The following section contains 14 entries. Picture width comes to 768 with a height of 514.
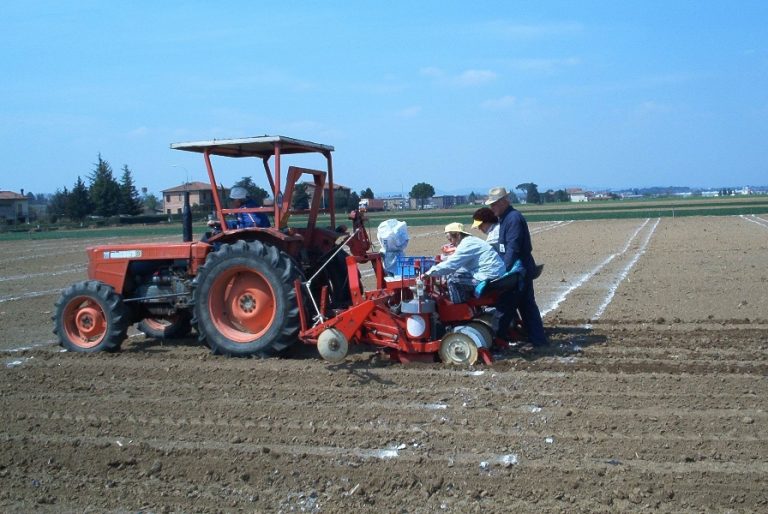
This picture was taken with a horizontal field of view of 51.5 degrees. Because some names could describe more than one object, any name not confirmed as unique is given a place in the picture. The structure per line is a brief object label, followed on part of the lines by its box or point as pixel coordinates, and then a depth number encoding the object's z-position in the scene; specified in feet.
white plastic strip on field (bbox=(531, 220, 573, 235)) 111.55
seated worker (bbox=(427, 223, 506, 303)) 23.72
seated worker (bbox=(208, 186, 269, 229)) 25.61
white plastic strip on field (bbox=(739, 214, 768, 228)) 104.99
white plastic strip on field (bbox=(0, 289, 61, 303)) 44.73
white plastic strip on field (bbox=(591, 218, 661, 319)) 33.88
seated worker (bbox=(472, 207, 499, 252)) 26.30
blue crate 24.07
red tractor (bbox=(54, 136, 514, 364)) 23.07
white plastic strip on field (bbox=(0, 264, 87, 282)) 59.00
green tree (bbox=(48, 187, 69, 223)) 220.43
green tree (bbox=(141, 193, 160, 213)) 281.50
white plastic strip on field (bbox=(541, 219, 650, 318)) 35.29
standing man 24.62
